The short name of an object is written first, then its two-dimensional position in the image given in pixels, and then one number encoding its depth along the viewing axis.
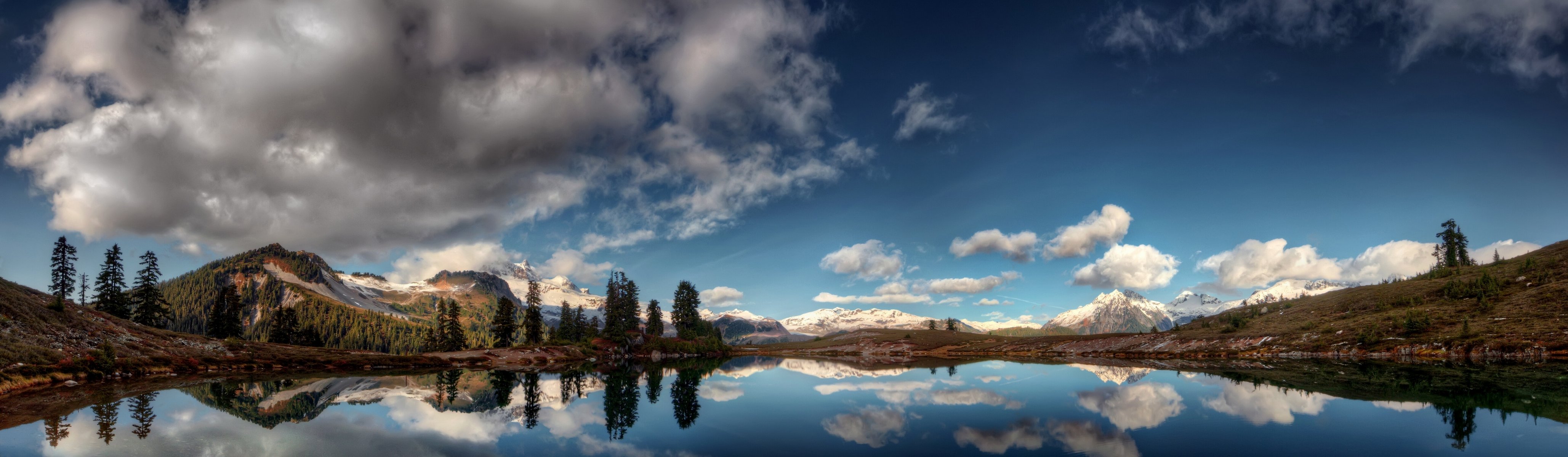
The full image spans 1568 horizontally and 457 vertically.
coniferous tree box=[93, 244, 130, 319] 83.06
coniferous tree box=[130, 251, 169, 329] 84.81
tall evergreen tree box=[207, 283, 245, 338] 91.62
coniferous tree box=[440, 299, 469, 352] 102.25
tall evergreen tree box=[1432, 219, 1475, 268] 104.25
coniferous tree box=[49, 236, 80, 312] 84.50
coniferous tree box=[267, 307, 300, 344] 96.88
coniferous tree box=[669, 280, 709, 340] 132.75
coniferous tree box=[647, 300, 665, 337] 125.38
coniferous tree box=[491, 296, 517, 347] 101.56
